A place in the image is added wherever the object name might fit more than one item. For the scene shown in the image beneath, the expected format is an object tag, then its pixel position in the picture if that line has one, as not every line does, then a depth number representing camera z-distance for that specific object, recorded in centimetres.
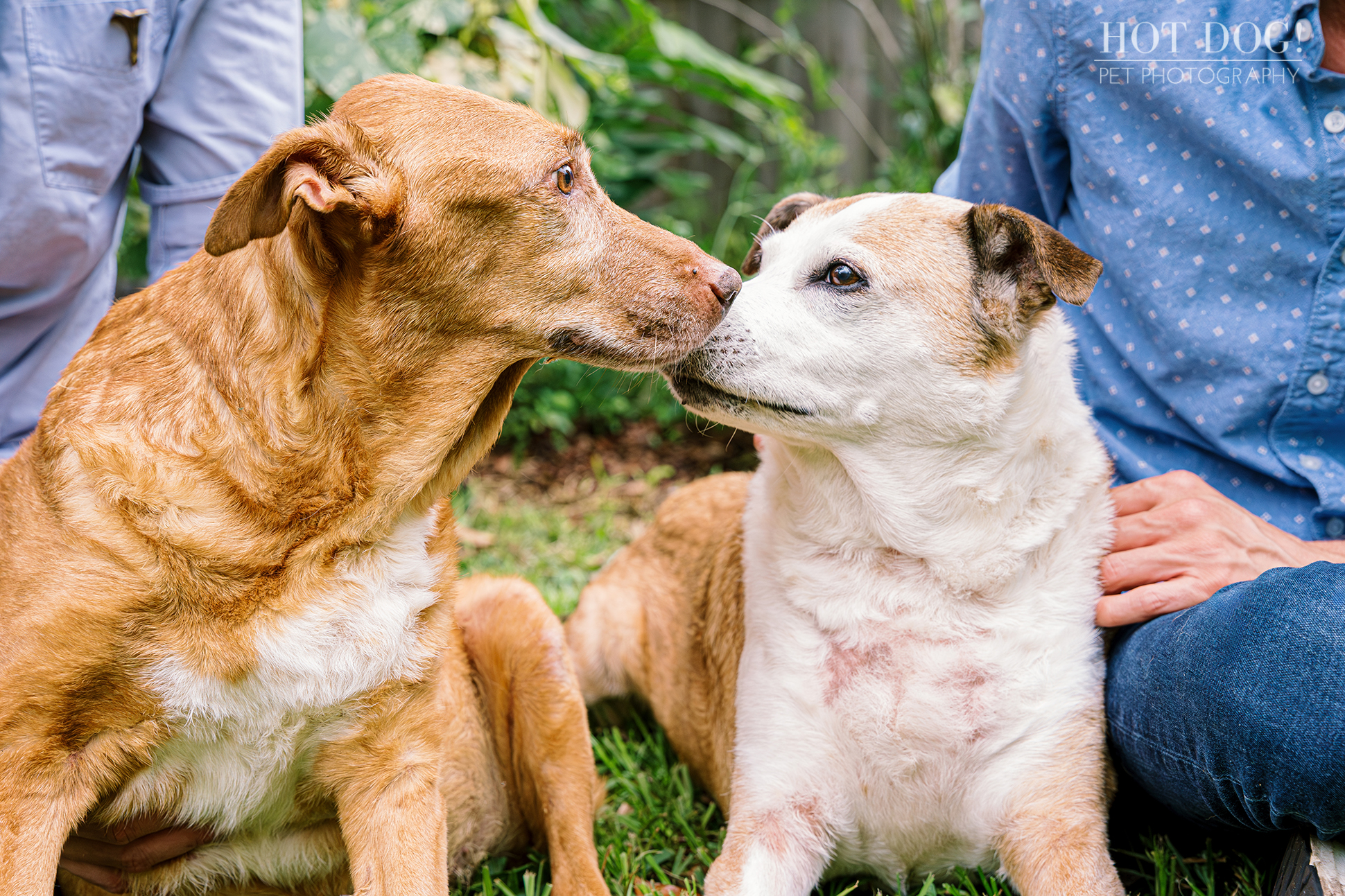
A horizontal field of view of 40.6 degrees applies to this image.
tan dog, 86
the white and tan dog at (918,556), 98
